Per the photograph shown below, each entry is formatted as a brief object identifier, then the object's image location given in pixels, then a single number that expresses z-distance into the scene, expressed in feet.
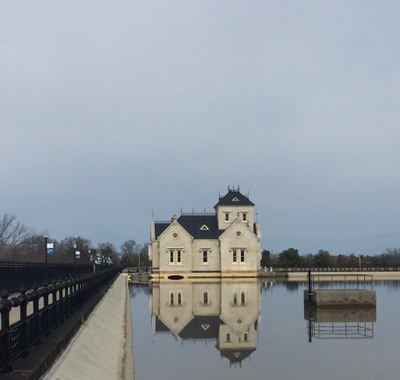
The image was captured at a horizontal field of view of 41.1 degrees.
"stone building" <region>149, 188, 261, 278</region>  280.31
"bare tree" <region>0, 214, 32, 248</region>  319.27
